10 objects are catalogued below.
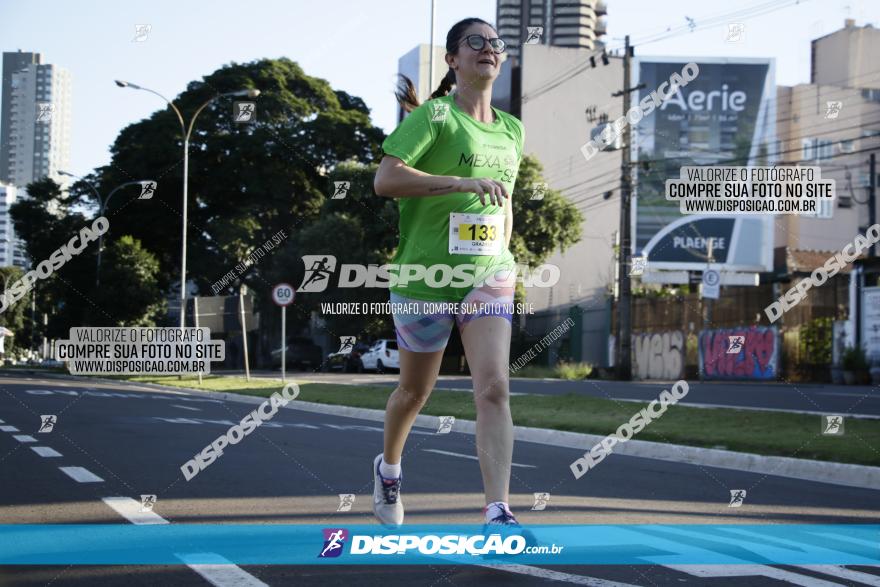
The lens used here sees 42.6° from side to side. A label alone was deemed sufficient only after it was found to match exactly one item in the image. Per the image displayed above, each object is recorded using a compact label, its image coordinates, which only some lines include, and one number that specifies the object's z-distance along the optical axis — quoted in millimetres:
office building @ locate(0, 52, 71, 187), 30016
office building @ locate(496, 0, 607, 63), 142125
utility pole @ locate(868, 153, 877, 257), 38019
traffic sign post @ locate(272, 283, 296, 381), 25188
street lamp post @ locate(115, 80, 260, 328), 33797
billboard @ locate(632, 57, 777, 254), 57875
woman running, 4539
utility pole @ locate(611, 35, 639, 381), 32438
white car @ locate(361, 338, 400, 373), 42312
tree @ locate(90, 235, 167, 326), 43125
